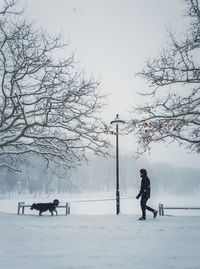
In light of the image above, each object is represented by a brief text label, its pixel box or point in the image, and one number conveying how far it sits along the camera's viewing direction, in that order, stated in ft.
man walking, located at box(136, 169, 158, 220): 28.50
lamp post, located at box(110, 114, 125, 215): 36.66
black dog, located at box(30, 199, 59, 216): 37.27
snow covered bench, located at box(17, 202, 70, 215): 39.58
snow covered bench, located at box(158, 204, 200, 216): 35.55
